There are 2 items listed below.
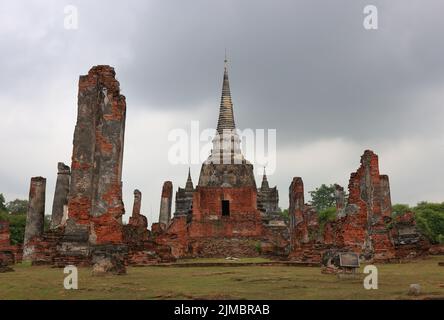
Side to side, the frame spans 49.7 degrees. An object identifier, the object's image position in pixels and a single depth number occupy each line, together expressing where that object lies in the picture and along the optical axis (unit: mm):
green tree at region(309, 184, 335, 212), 70062
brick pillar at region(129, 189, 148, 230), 25922
